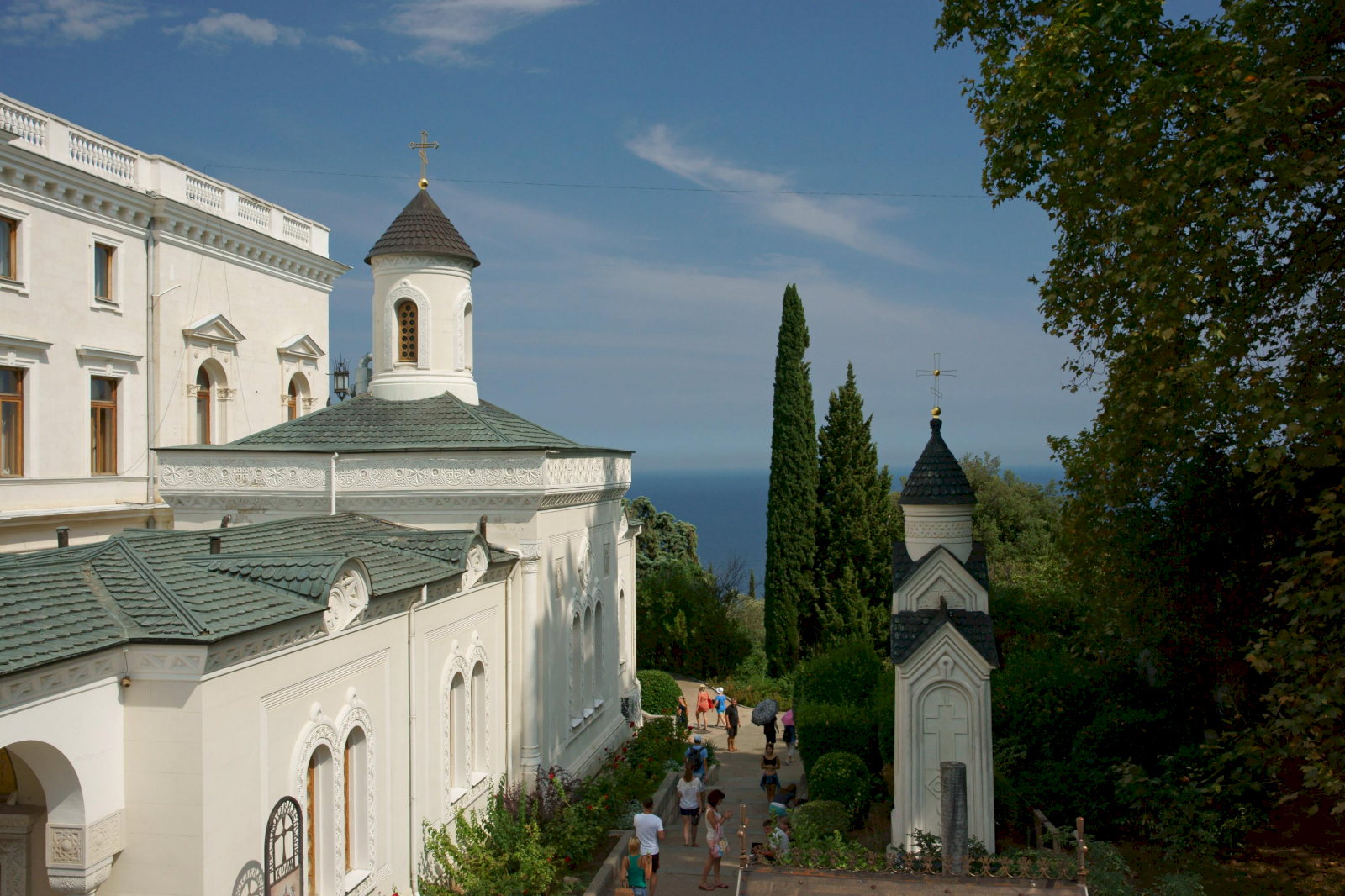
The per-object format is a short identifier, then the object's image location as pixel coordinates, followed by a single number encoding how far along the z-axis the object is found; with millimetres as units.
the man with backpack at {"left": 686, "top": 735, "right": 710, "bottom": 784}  18303
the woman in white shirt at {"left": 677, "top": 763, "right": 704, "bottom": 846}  16312
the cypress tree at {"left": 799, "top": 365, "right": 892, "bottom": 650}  32772
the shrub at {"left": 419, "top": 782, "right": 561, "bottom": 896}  12102
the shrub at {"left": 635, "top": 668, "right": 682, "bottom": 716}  25906
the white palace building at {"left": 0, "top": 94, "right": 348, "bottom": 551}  18047
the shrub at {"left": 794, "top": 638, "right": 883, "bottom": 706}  22891
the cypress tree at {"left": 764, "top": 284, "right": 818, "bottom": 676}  32344
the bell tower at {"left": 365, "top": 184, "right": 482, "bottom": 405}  19438
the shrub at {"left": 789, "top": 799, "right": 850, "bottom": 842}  15195
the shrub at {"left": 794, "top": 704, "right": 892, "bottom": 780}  19297
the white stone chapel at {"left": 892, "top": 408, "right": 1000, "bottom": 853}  13008
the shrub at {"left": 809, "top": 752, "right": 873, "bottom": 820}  16781
